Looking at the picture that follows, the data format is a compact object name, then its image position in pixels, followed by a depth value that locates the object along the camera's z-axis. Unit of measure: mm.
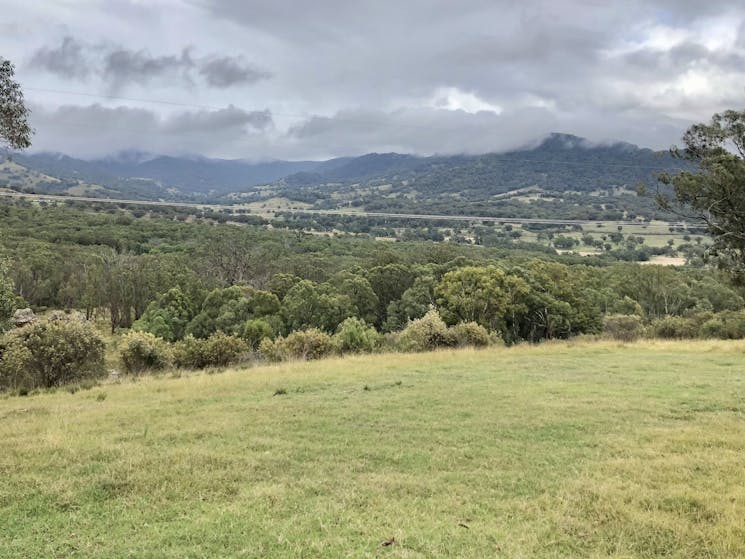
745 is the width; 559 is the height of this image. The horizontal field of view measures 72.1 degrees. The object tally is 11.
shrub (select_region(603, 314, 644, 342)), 31516
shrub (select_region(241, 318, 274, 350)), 37562
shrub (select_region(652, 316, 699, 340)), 32938
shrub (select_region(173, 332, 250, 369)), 22469
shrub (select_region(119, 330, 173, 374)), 21672
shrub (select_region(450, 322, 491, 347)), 24828
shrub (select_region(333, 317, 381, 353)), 25062
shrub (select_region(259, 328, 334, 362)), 23219
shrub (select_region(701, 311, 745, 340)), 32625
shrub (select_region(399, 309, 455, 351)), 24469
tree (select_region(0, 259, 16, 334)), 22747
